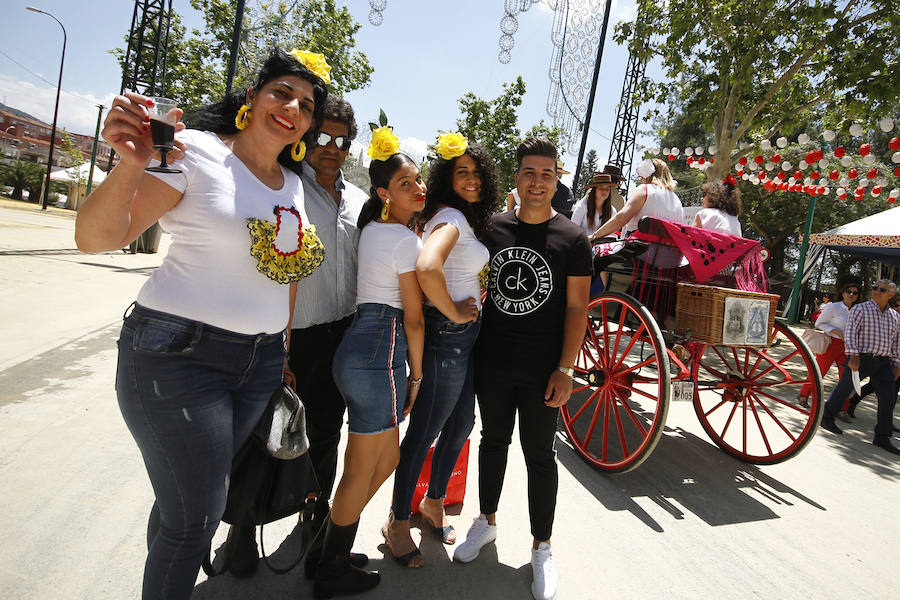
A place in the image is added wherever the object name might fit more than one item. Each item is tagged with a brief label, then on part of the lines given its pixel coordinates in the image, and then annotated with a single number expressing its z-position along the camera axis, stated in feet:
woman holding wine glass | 4.45
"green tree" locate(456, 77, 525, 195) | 65.10
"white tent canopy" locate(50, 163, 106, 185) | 108.99
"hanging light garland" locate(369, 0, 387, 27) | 36.17
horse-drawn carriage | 11.02
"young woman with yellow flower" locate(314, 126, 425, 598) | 6.61
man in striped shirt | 17.83
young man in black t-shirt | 7.64
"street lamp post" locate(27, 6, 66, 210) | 89.45
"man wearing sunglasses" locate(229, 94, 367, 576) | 7.11
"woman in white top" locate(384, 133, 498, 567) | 7.41
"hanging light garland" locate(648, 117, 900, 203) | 25.82
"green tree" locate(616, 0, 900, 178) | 28.30
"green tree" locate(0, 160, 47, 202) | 106.63
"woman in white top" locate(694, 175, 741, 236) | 13.79
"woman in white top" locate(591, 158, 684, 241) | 13.44
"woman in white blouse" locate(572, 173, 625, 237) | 15.89
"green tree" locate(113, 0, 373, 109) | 49.34
